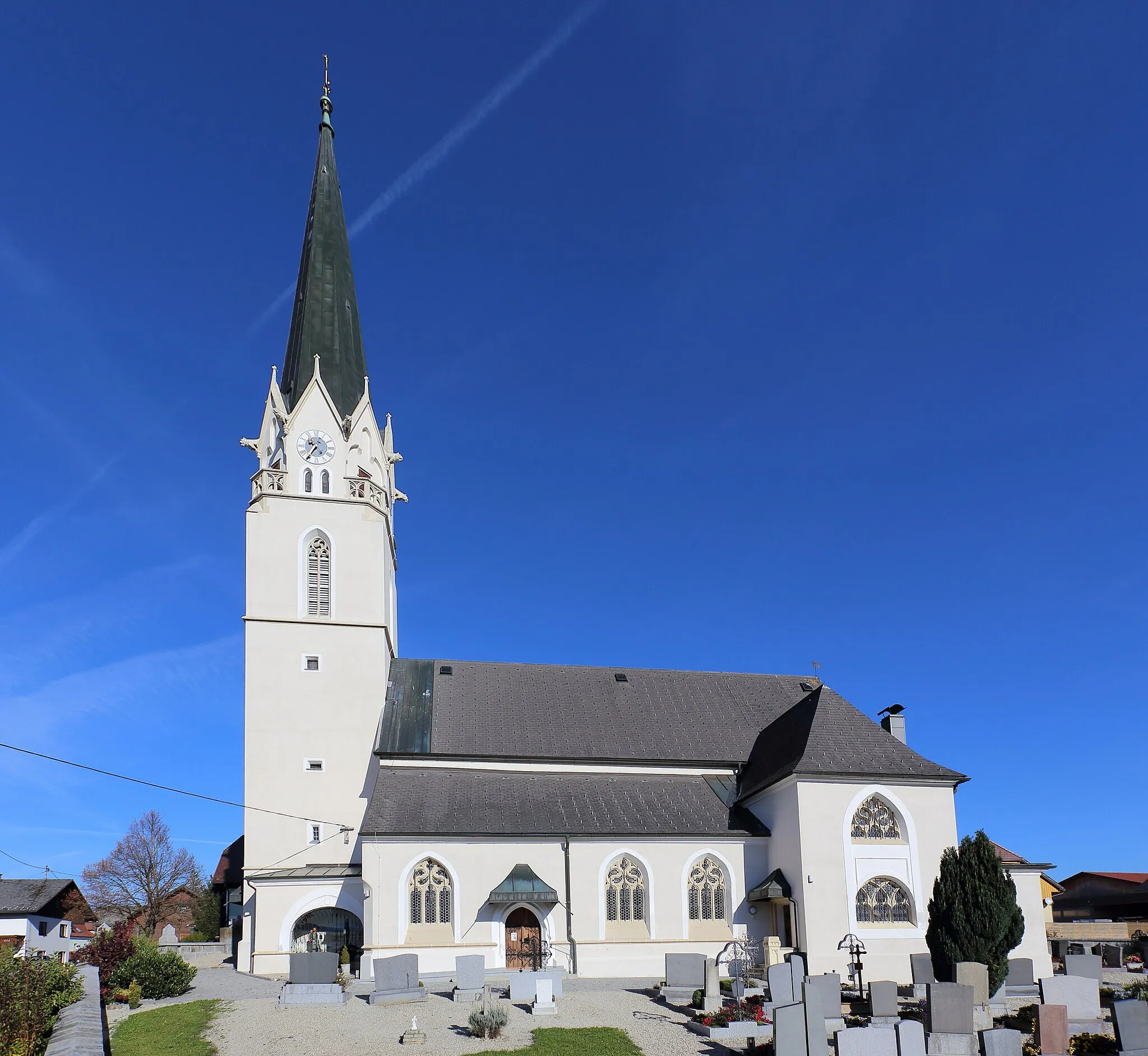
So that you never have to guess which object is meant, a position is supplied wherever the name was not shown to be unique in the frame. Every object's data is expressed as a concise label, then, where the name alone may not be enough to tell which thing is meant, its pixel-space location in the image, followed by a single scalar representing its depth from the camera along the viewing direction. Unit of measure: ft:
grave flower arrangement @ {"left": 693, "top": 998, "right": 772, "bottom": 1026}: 63.67
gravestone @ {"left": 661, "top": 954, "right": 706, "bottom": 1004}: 75.10
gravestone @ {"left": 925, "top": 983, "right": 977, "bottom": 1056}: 56.13
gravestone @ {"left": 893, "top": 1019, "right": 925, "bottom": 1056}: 51.60
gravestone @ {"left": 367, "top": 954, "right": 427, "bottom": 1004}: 74.90
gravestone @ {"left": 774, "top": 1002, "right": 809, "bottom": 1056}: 51.26
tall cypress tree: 73.31
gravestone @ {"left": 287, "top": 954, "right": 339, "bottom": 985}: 75.51
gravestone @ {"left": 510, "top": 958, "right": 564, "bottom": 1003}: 74.43
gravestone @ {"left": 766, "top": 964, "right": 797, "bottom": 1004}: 66.85
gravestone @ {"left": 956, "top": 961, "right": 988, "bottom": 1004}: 69.00
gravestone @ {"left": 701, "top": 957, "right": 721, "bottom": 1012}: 70.18
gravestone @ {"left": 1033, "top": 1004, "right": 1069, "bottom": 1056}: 54.19
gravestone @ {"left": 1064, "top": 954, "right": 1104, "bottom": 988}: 81.76
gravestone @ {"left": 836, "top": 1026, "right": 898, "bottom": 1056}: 51.13
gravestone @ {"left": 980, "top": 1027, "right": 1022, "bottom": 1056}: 51.49
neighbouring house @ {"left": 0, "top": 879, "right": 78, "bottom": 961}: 160.45
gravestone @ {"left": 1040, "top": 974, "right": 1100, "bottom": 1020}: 64.08
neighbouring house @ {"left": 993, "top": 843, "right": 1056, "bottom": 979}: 97.66
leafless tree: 214.90
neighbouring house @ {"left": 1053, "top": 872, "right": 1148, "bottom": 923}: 178.50
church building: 96.68
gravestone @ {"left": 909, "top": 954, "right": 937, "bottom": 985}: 76.13
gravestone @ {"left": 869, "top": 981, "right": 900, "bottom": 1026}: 65.05
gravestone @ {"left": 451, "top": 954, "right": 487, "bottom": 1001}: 75.36
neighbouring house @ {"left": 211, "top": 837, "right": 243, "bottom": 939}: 115.14
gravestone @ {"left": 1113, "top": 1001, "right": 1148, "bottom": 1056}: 52.49
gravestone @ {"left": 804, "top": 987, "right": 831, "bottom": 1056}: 52.13
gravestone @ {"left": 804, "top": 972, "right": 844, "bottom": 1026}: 63.82
